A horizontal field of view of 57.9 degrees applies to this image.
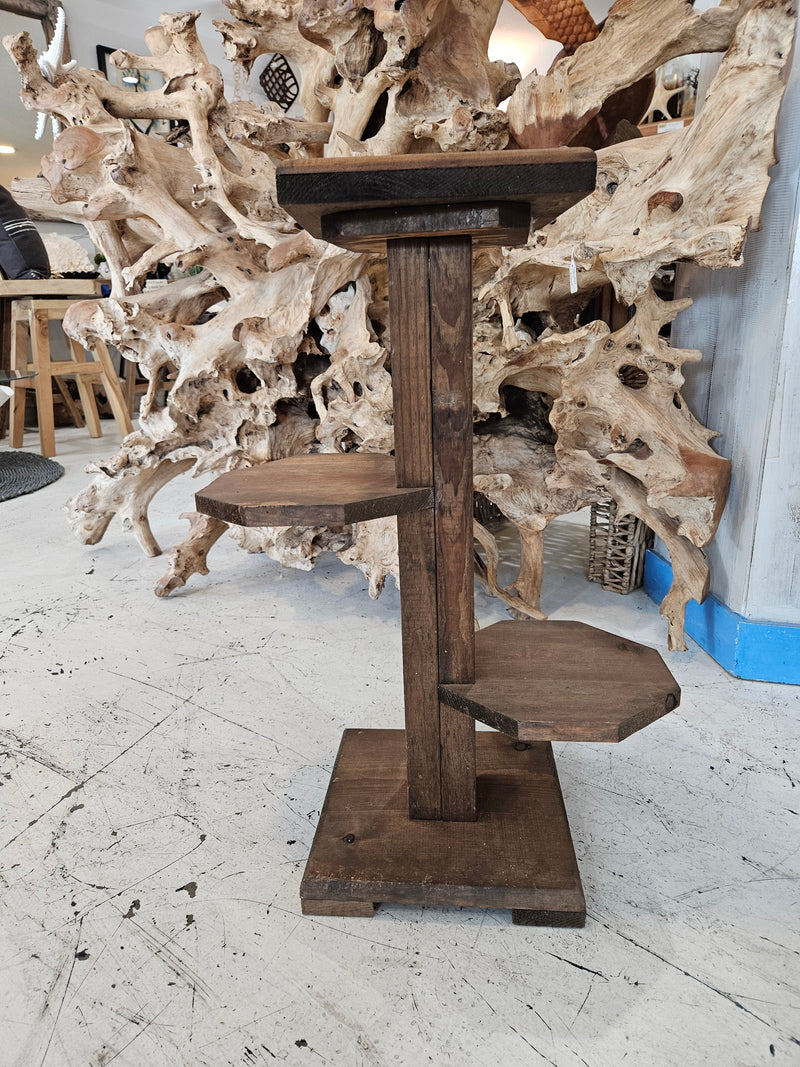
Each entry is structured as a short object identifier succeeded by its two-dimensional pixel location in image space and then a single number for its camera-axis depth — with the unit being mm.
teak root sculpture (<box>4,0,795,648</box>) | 1489
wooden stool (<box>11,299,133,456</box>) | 4008
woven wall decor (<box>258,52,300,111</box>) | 4941
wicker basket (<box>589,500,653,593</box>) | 2010
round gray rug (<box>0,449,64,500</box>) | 3330
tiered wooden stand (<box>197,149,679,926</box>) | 801
